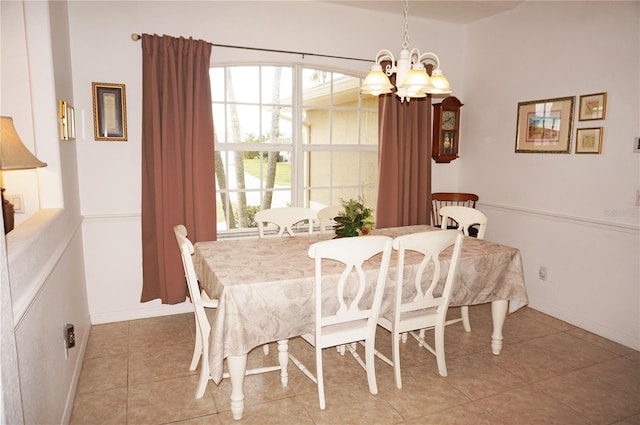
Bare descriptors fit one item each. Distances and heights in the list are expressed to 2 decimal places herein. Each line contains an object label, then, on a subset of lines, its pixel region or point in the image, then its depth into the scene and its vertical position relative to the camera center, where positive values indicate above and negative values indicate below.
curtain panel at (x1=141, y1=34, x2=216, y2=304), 3.40 +0.03
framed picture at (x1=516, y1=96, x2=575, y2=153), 3.67 +0.34
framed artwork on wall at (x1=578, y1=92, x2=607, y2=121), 3.38 +0.46
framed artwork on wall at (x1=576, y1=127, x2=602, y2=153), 3.42 +0.19
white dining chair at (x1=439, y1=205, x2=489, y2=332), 3.42 -0.47
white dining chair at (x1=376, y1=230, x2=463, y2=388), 2.43 -0.78
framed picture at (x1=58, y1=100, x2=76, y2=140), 2.66 +0.26
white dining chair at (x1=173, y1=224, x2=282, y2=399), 2.23 -0.83
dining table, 2.13 -0.71
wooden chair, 4.61 -0.42
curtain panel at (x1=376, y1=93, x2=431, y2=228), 4.25 +0.02
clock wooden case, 4.56 +0.36
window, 3.95 +0.22
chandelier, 2.38 +0.47
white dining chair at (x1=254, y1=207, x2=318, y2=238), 3.32 -0.44
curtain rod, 3.35 +0.99
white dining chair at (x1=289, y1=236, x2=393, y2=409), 2.20 -0.73
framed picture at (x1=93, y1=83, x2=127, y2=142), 3.38 +0.38
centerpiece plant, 2.81 -0.39
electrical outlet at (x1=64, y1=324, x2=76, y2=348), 2.40 -1.00
